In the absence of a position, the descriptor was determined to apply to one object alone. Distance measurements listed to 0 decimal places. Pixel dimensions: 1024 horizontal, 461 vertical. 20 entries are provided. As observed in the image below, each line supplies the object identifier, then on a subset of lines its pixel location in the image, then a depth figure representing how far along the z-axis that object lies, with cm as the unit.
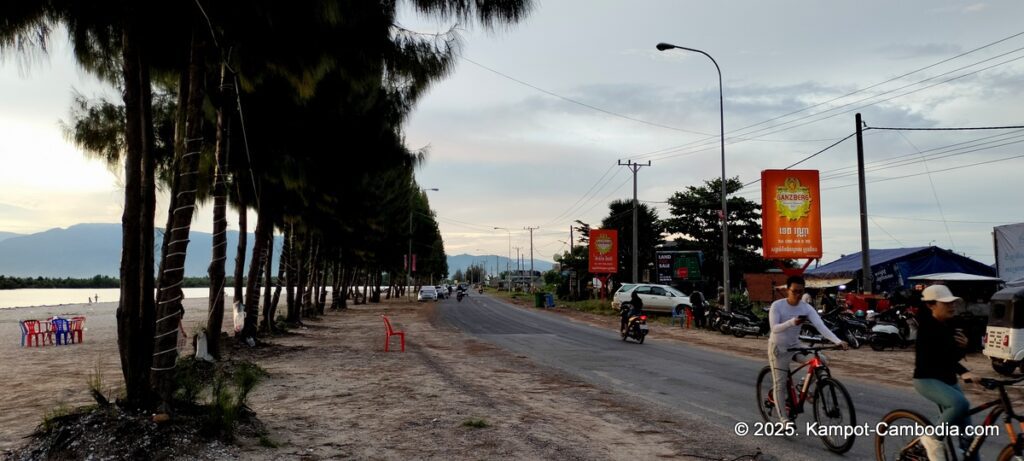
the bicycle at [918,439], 445
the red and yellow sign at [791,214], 2792
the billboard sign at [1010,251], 2377
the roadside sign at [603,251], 5419
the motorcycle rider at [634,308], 2161
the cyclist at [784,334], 721
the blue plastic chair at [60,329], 2128
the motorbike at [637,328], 2114
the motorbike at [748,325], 2473
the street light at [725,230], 2716
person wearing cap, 489
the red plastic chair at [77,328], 2175
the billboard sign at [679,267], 5272
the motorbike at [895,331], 1936
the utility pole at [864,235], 2581
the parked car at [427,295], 6951
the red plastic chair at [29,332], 2078
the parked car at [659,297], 3646
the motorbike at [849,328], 2014
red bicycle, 665
